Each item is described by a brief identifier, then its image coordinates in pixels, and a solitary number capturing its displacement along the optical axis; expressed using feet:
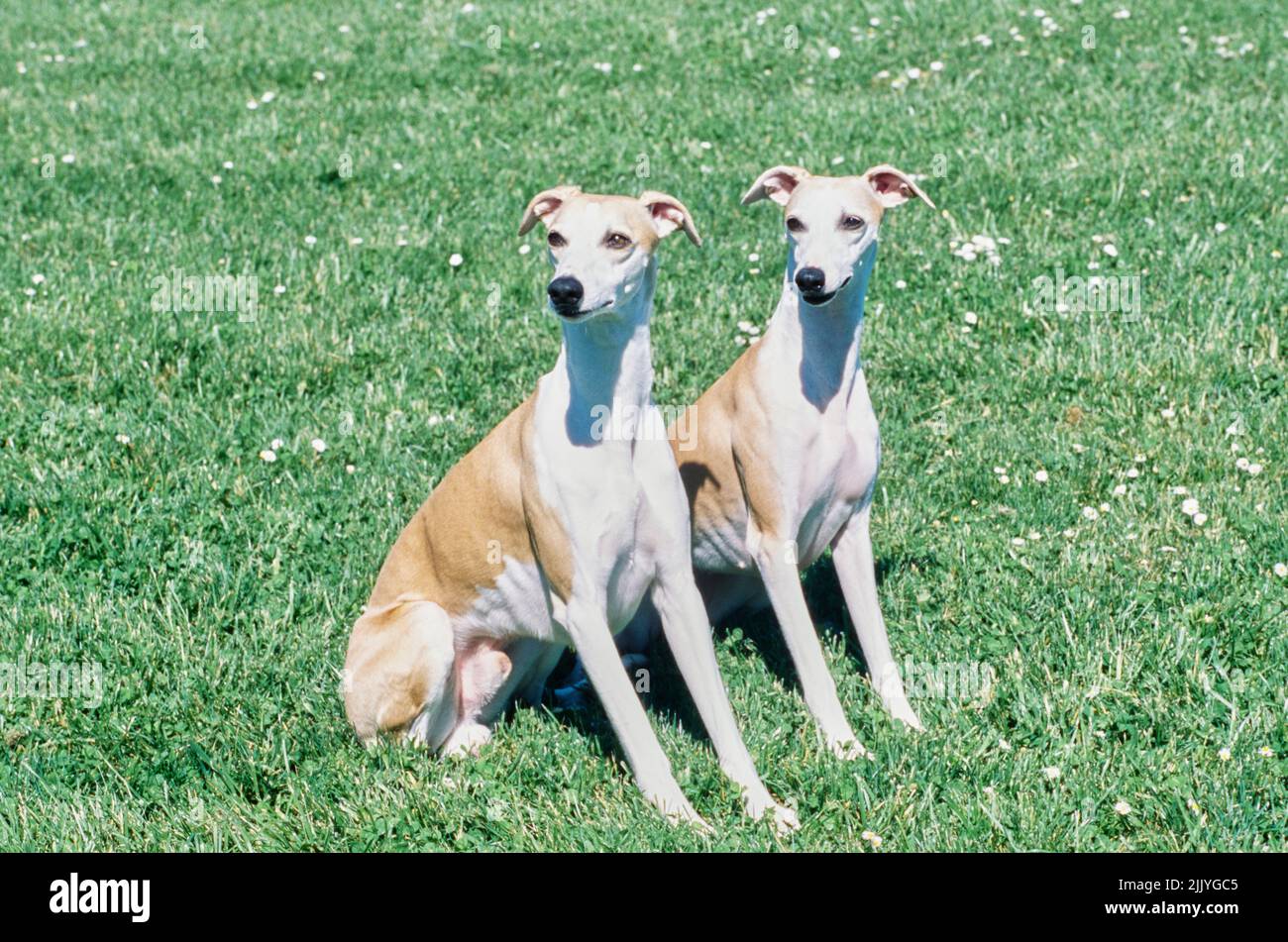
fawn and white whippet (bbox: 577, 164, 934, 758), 14.84
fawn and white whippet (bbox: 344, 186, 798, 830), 13.25
